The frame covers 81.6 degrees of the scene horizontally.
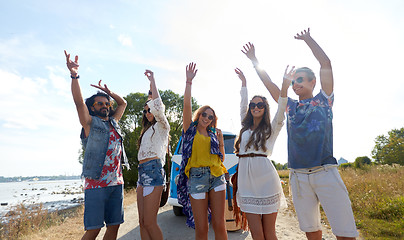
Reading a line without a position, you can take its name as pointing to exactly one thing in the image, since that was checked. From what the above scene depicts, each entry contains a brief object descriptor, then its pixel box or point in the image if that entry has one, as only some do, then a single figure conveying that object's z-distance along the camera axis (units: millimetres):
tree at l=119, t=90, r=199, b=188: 17578
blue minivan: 4473
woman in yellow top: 2701
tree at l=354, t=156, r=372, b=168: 23766
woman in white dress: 2580
